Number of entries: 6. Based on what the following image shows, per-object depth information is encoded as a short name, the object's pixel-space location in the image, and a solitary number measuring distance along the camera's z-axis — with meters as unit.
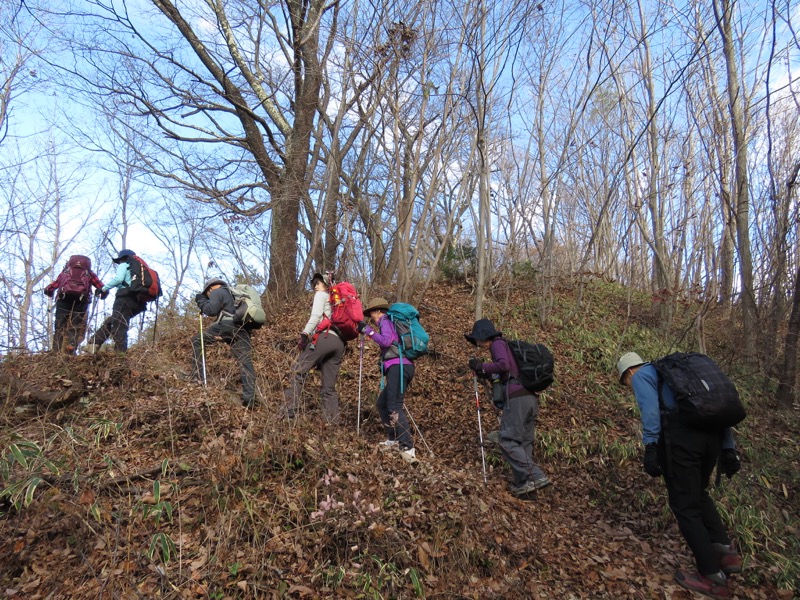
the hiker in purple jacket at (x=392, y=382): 5.67
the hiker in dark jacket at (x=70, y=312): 6.56
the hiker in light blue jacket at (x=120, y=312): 6.75
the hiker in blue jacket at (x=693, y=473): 3.96
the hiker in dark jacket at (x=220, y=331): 6.15
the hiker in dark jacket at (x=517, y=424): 5.42
